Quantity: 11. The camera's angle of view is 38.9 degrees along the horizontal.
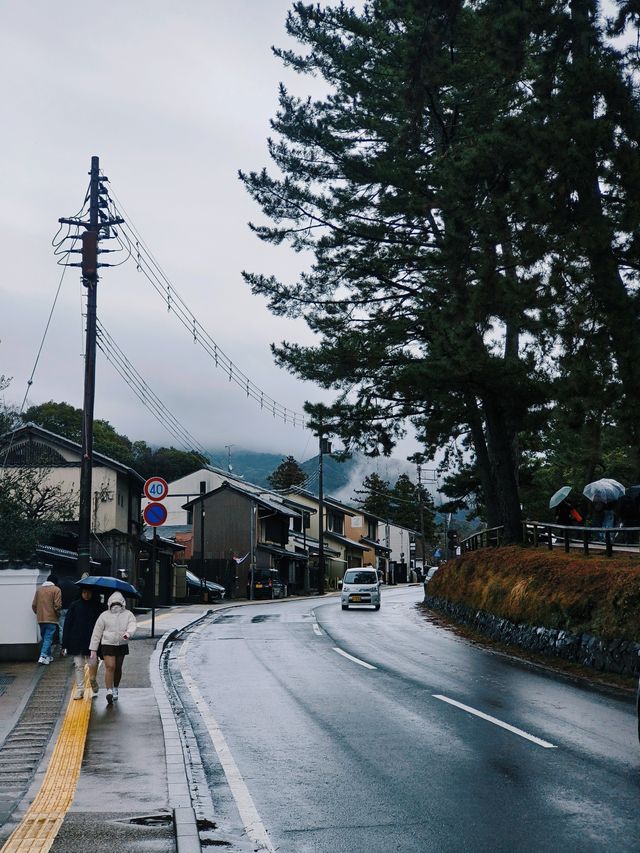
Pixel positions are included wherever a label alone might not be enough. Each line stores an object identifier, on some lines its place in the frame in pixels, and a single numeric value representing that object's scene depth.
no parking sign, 22.11
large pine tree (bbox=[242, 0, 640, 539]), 16.53
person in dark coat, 13.82
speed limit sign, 22.64
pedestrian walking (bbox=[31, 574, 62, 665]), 18.09
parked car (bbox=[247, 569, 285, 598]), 60.28
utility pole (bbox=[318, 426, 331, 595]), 66.53
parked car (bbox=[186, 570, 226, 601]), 53.54
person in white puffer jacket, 13.66
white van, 40.44
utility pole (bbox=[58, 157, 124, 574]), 21.69
